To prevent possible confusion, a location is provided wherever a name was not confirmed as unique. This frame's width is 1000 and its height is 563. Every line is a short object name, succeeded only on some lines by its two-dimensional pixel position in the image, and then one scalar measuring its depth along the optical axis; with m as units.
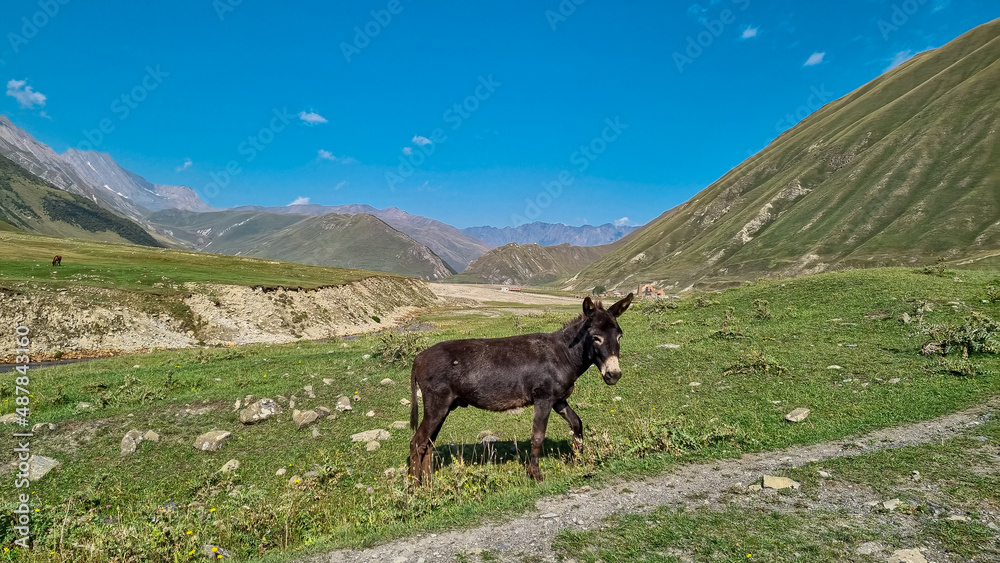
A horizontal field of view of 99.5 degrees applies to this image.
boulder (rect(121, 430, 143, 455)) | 11.76
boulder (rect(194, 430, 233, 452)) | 12.14
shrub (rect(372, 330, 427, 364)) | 20.58
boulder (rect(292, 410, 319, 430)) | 13.70
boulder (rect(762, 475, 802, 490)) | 7.09
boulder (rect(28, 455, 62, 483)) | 10.38
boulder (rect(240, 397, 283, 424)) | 13.84
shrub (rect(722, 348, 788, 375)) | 13.98
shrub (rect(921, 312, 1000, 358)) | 12.91
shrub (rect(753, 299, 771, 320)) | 21.83
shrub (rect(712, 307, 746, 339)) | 18.94
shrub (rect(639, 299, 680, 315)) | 29.95
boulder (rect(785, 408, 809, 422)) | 10.25
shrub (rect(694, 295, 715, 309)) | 27.17
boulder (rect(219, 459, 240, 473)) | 10.71
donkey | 9.22
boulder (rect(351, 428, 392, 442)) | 12.52
